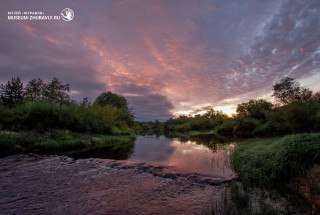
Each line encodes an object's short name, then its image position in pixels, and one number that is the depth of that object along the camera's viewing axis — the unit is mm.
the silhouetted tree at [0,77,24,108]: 38562
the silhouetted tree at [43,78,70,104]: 35906
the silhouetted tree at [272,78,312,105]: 26597
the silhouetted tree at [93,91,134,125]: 52381
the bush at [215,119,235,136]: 53238
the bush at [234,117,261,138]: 44219
